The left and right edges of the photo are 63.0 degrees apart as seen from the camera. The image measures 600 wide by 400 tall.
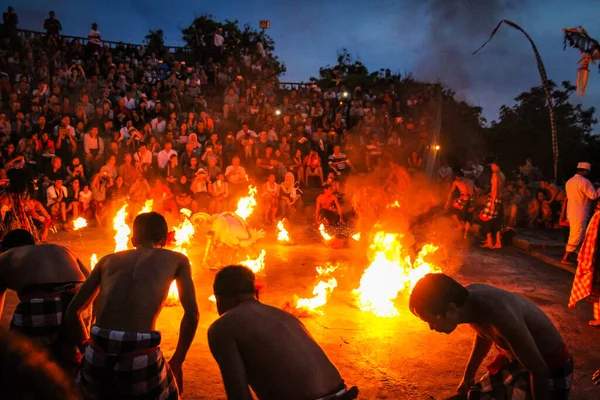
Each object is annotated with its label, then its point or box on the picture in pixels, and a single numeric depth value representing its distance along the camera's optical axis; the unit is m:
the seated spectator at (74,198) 13.36
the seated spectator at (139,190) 13.73
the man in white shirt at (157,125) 15.95
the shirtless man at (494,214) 11.18
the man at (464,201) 12.36
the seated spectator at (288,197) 14.63
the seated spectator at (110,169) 14.10
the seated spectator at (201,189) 14.23
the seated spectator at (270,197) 14.38
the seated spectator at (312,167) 15.85
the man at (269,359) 2.31
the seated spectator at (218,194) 14.25
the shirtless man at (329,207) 13.85
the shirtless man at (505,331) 2.76
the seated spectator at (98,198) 13.66
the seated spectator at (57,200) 13.08
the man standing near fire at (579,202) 8.80
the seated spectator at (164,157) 14.85
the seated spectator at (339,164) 15.74
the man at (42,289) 3.55
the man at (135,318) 2.91
